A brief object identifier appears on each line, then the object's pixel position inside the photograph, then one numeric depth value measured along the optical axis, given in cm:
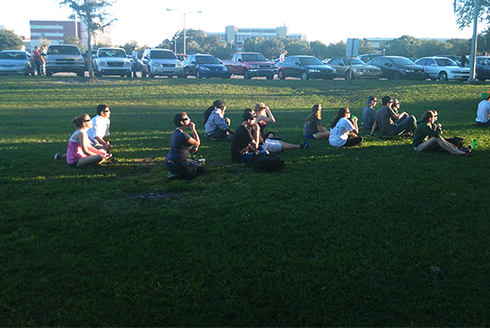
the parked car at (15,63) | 2742
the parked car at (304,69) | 2678
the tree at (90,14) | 2577
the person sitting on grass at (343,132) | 988
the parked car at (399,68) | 2603
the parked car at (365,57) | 3878
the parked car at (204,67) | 2753
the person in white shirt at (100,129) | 896
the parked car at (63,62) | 2691
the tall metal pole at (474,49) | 2378
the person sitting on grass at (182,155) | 739
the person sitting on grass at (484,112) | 1277
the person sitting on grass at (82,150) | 797
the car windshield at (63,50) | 2750
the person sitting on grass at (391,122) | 1109
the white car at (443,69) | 2548
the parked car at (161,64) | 2806
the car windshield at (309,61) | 2764
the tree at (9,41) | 7000
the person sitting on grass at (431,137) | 912
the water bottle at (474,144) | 949
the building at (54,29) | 14450
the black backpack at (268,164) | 789
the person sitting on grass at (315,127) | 1070
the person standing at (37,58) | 2811
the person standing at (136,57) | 3359
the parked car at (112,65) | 2742
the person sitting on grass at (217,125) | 1068
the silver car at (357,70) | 2691
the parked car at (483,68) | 2548
